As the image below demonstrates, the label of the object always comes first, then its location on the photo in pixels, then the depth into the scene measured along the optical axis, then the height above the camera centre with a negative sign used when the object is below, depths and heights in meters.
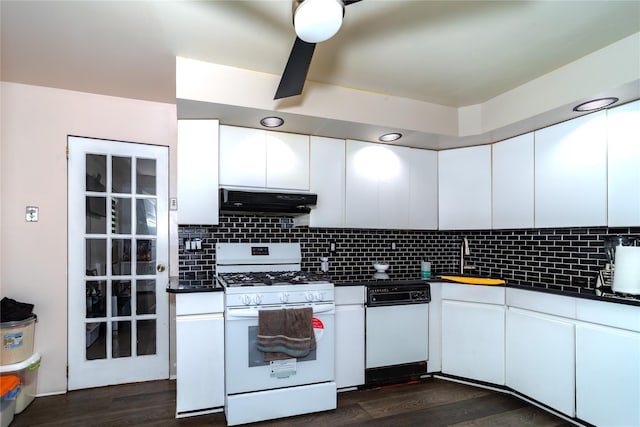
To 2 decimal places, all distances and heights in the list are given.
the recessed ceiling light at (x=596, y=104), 2.28 +0.74
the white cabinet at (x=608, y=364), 2.07 -0.92
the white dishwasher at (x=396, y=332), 2.92 -0.99
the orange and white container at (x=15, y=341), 2.42 -0.89
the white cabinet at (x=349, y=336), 2.81 -0.98
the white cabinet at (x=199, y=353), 2.41 -0.96
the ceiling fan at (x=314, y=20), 1.35 +0.77
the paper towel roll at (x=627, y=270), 2.19 -0.35
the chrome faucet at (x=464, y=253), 3.62 -0.39
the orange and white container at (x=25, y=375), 2.44 -1.19
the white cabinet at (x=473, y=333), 2.86 -0.99
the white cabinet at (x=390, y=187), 3.20 +0.27
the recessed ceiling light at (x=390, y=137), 3.05 +0.69
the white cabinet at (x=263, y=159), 2.80 +0.46
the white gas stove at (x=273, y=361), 2.42 -1.04
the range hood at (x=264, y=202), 2.69 +0.10
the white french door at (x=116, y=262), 2.88 -0.41
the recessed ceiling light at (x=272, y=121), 2.65 +0.72
